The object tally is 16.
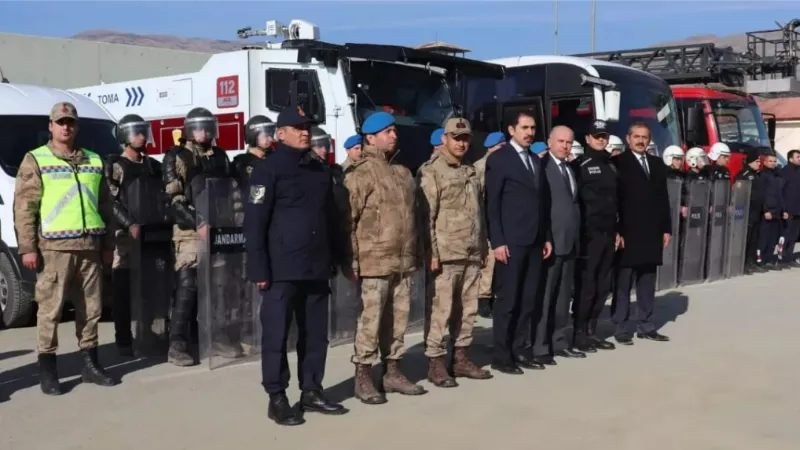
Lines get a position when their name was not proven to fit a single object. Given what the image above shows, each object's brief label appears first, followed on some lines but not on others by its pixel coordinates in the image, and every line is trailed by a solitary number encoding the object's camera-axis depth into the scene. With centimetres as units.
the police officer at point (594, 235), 803
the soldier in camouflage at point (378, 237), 611
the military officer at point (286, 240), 561
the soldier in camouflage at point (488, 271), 886
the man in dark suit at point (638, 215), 838
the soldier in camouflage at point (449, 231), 665
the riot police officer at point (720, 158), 1371
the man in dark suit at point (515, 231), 707
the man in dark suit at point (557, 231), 749
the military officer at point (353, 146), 879
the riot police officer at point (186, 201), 722
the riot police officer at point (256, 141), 755
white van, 897
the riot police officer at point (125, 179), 763
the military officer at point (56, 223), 636
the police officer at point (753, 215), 1448
